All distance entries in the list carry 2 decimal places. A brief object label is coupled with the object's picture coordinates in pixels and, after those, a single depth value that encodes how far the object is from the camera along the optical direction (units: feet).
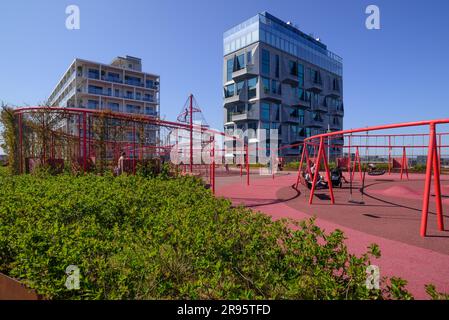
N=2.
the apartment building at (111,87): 197.06
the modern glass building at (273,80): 149.79
